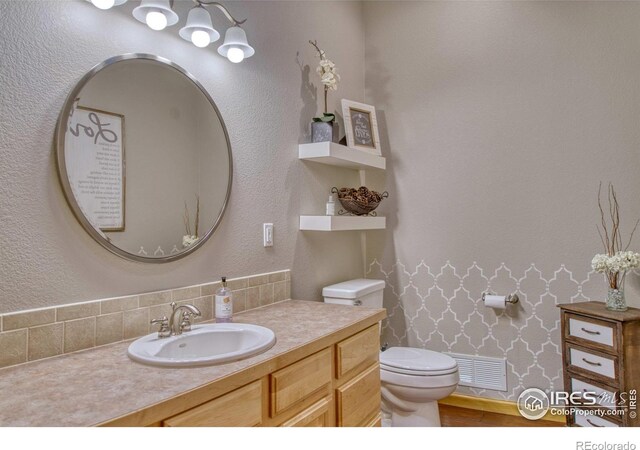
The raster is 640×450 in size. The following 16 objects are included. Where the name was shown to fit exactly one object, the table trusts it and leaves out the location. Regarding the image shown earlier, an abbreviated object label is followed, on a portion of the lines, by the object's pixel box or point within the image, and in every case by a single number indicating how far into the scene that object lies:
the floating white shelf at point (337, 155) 2.23
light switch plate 2.02
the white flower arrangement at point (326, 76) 2.33
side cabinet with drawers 1.99
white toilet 2.13
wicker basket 2.48
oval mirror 1.32
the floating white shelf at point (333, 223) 2.22
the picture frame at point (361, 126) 2.56
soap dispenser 1.63
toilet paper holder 2.52
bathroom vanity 0.89
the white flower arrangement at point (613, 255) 2.15
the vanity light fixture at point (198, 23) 1.42
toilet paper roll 2.51
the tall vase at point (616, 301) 2.15
